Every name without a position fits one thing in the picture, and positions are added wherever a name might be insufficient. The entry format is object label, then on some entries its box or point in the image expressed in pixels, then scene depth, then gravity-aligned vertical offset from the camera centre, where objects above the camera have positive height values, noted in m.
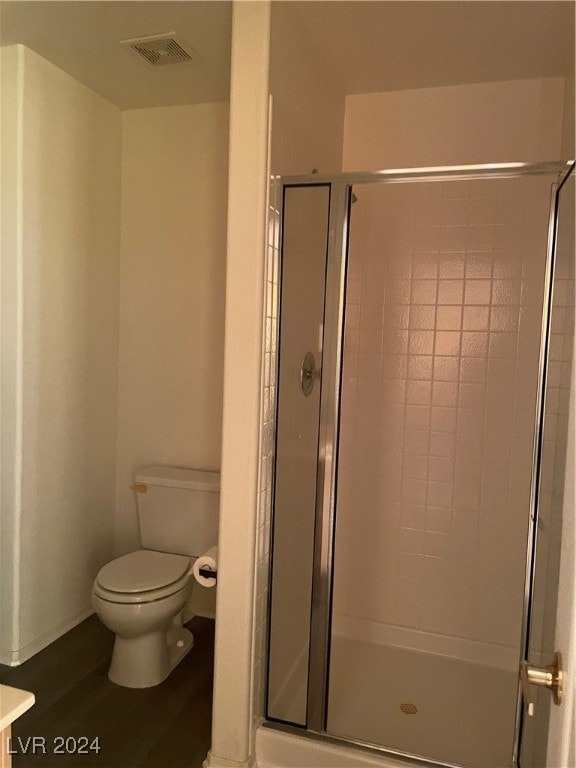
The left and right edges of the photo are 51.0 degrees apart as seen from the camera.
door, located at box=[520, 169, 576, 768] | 0.86 -0.32
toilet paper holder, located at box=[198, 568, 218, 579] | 2.10 -0.80
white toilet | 2.31 -0.95
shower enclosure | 2.03 -0.44
